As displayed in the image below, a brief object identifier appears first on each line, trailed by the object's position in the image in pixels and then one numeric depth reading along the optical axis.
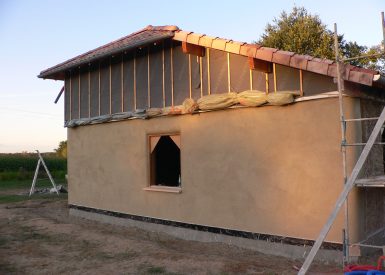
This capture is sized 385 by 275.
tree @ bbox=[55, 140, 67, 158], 50.14
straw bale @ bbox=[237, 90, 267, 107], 7.61
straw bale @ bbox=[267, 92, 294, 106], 7.20
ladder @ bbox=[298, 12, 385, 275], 4.73
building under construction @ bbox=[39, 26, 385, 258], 6.89
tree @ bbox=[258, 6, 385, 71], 25.41
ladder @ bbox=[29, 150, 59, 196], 21.06
